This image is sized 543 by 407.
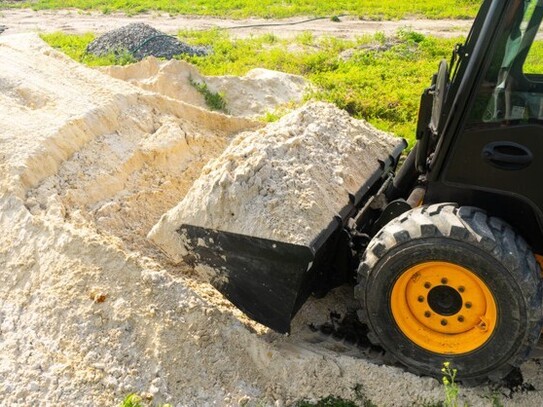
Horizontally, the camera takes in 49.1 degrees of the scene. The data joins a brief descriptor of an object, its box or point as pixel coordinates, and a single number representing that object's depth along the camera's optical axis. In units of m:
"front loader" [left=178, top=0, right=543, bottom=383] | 3.29
